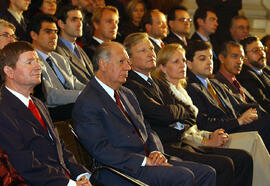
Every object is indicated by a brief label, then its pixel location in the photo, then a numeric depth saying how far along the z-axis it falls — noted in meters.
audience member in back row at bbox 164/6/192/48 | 10.32
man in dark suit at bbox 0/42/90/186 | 4.23
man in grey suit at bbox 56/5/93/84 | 7.61
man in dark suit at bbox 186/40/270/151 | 7.04
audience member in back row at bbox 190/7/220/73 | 11.00
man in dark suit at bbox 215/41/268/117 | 8.27
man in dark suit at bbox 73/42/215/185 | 4.93
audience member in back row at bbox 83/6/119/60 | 8.72
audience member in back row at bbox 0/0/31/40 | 8.31
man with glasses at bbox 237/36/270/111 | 9.13
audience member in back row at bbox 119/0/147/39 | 10.57
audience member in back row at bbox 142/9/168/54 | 9.52
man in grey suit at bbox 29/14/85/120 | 6.50
